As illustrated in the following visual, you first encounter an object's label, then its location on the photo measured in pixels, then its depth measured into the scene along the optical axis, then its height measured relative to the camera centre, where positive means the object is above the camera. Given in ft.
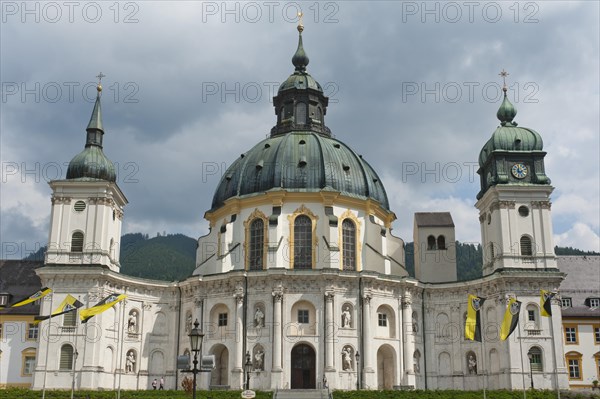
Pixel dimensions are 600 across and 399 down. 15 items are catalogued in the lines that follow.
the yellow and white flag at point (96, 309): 178.81 +17.98
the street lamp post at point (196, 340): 92.14 +5.27
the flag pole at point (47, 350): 187.99 +8.09
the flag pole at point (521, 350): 195.31 +8.83
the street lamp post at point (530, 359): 193.59 +6.40
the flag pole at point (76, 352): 182.41 +7.64
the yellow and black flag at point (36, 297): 186.60 +21.56
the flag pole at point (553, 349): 195.73 +8.99
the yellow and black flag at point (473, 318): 181.88 +16.26
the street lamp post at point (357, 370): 195.09 +3.20
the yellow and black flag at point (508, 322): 180.75 +15.06
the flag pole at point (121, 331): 204.33 +14.29
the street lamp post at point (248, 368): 176.53 +3.37
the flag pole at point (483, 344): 206.65 +11.04
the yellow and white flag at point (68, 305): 192.44 +20.35
